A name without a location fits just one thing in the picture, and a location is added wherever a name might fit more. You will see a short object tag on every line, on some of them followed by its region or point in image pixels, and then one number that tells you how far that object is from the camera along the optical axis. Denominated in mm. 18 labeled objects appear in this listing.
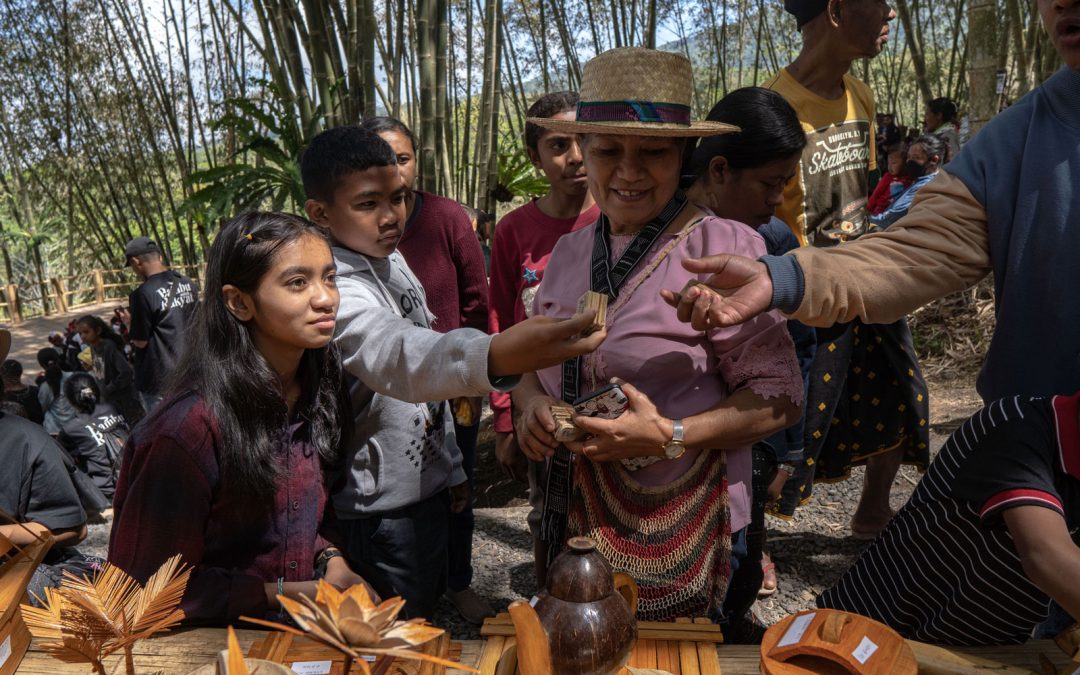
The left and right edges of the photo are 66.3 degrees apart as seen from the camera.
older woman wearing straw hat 1509
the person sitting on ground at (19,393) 5438
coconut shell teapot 1031
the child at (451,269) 2705
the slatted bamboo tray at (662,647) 1200
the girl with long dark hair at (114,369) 6121
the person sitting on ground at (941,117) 6801
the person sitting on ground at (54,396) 5364
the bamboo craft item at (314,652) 1136
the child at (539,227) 2635
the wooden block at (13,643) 1114
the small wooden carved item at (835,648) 1066
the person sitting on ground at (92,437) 5164
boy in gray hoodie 1805
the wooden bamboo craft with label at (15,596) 1120
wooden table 1230
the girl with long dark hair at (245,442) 1436
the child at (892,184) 6345
